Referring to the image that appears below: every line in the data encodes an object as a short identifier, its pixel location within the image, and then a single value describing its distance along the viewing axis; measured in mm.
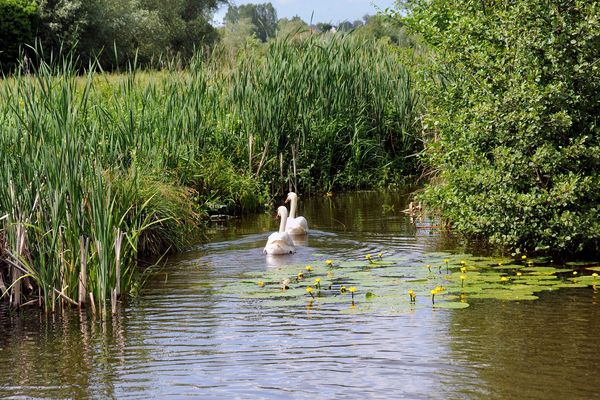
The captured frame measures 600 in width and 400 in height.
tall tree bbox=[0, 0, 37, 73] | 52163
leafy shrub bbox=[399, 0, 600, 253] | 17628
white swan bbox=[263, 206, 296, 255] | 19746
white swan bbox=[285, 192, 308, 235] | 22374
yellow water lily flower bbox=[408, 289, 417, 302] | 14986
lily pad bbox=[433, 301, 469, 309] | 14506
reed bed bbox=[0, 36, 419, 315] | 14888
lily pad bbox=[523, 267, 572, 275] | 17049
